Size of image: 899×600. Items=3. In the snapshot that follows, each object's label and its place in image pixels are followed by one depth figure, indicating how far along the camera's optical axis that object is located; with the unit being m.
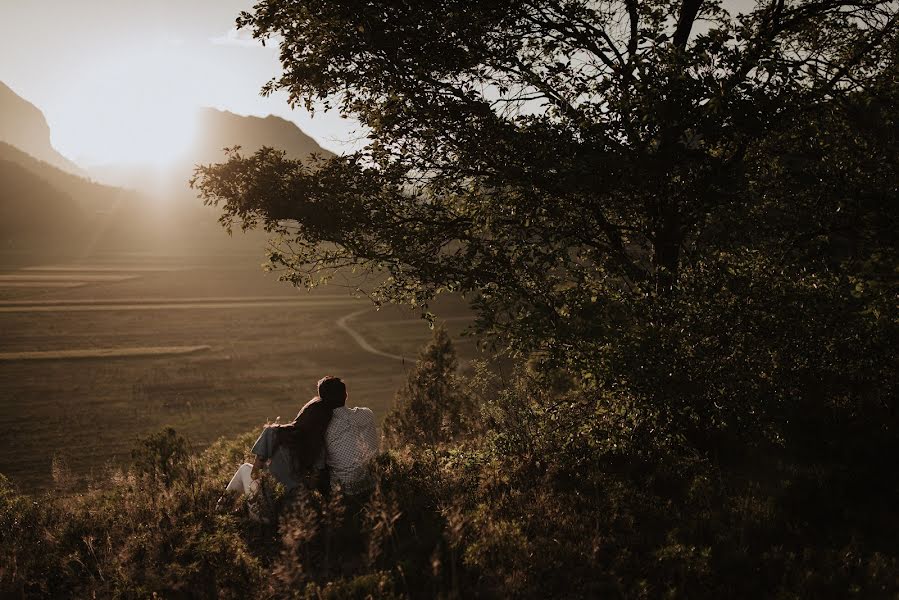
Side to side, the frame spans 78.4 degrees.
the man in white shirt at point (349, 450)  6.19
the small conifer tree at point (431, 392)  29.09
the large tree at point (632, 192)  5.30
